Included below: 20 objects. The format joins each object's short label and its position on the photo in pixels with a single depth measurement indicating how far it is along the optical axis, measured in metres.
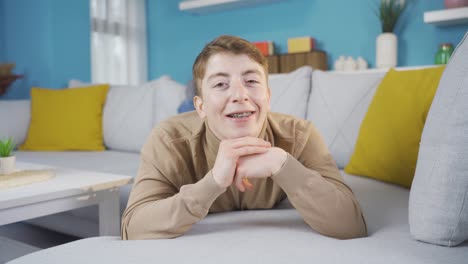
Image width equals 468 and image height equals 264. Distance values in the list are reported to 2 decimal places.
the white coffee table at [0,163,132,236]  1.16
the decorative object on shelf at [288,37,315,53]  3.79
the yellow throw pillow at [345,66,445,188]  1.38
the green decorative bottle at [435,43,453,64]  3.06
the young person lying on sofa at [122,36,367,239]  0.92
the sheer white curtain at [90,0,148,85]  4.36
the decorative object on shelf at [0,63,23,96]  3.44
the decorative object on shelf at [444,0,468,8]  3.04
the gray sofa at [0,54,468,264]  0.80
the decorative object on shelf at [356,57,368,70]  3.60
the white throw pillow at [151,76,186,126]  2.63
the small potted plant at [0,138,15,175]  1.45
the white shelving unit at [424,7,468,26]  2.99
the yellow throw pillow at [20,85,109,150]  2.79
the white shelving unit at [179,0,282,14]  4.13
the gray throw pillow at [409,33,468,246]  0.80
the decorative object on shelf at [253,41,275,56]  3.99
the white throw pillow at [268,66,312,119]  1.97
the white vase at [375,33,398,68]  3.40
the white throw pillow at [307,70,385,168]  1.75
